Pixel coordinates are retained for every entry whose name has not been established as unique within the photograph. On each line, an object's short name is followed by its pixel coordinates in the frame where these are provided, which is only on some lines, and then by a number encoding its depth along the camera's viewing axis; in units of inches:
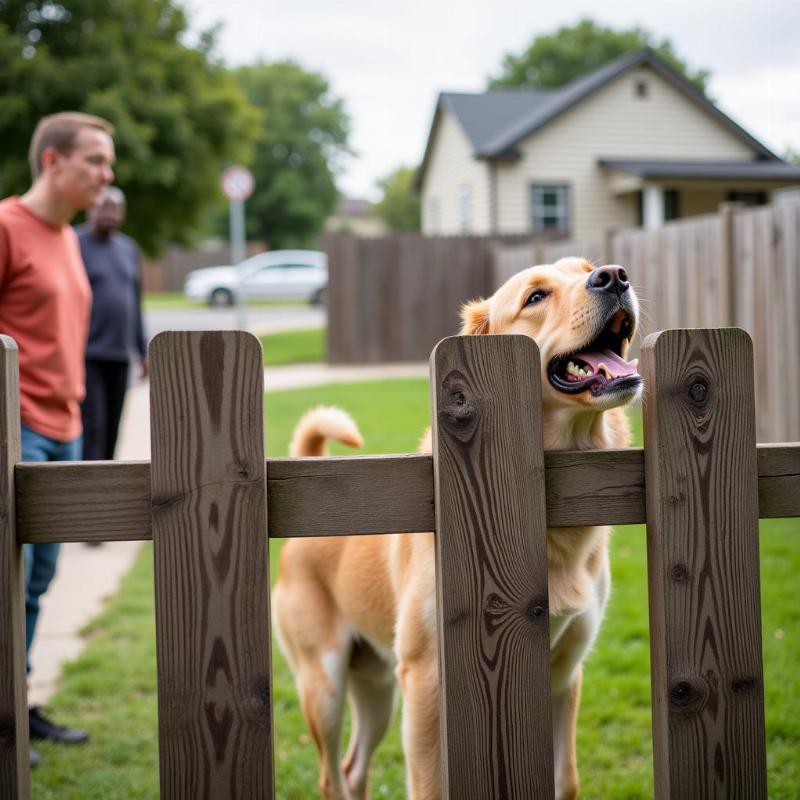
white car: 1417.3
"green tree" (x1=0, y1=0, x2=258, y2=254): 747.4
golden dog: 91.2
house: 999.6
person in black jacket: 233.3
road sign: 654.8
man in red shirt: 136.3
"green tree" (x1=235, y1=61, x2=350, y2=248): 2400.3
